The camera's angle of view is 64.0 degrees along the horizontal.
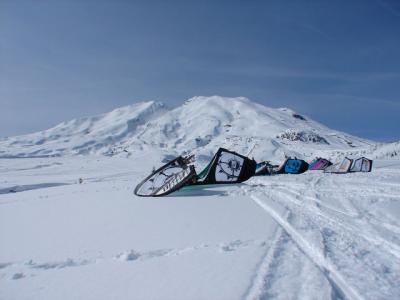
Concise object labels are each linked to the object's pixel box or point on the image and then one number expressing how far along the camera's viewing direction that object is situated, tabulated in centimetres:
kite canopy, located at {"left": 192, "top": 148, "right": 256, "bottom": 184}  1576
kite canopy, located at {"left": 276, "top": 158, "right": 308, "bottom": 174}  2698
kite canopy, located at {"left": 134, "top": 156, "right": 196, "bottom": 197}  1227
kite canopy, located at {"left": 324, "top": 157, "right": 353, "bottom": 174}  2586
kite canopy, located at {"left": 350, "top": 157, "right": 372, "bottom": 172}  2475
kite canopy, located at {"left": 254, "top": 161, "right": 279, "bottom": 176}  2632
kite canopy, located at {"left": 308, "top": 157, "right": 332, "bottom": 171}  3298
